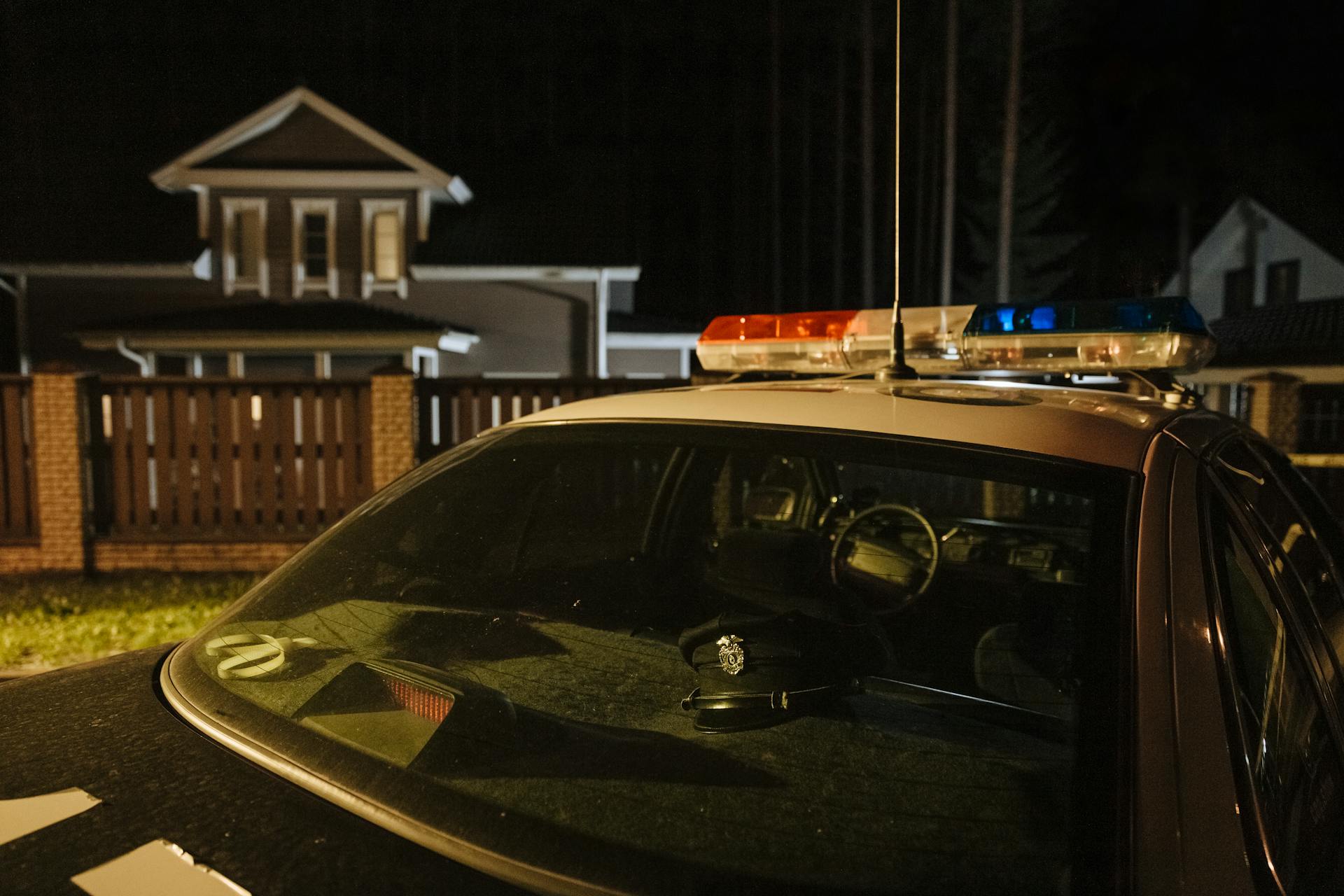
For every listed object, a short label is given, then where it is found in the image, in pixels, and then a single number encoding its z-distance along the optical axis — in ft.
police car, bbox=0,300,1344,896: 4.19
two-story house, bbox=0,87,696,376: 54.75
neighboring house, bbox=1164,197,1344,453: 69.72
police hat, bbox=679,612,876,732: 5.79
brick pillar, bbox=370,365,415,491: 28.48
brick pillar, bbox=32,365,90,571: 27.27
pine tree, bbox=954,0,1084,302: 94.17
